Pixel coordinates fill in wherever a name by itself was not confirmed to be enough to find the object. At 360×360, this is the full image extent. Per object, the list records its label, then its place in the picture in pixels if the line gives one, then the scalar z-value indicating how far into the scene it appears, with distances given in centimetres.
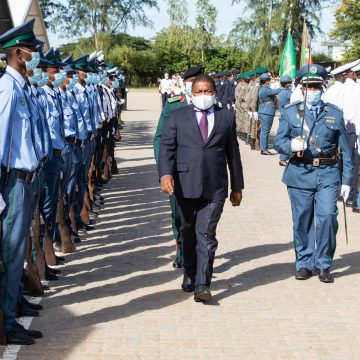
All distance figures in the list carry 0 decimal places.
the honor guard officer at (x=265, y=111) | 2083
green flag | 2333
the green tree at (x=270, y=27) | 5459
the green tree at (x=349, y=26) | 4567
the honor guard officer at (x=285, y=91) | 1862
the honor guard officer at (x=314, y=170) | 823
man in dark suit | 733
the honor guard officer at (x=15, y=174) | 595
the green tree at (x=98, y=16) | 7375
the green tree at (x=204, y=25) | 9081
